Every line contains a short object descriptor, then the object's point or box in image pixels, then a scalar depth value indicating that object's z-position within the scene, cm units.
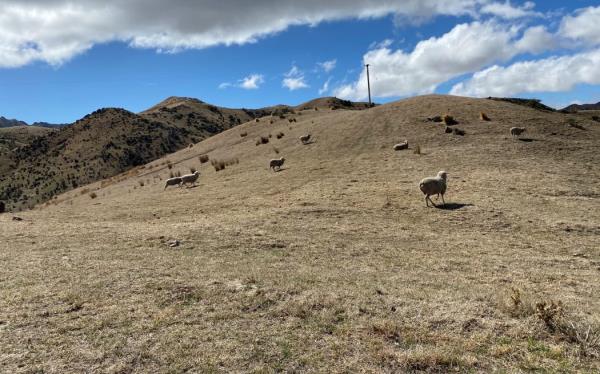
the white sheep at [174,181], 2986
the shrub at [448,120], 3683
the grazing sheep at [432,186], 1942
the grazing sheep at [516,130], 3247
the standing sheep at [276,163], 3015
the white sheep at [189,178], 2950
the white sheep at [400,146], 3142
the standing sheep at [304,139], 3776
